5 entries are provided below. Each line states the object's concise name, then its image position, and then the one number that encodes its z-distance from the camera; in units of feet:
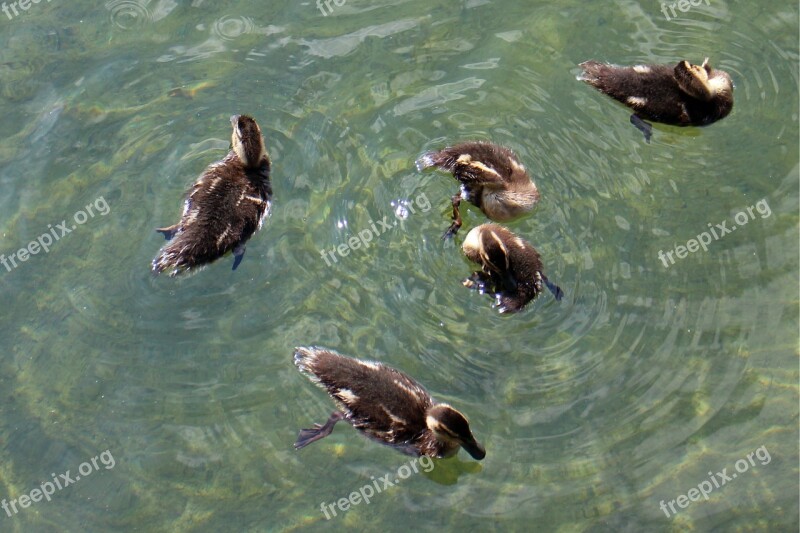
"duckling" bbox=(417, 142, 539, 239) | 20.51
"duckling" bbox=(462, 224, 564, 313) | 18.98
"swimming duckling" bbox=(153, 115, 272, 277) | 19.63
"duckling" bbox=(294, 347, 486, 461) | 17.72
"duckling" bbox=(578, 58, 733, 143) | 21.90
